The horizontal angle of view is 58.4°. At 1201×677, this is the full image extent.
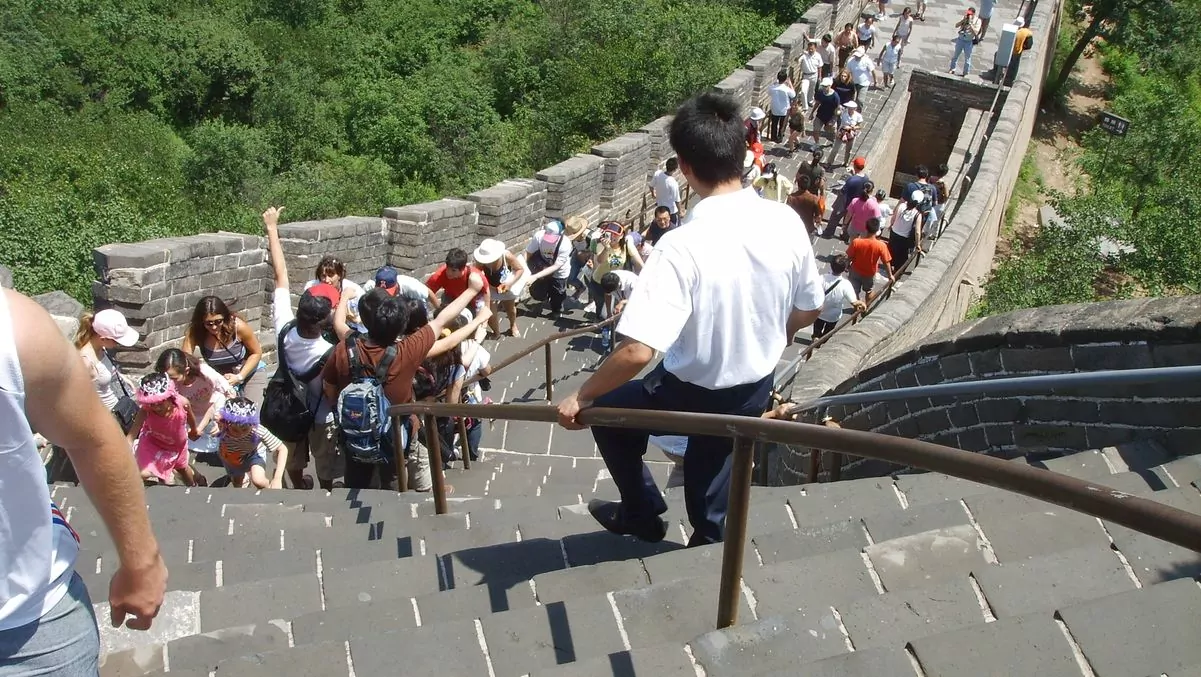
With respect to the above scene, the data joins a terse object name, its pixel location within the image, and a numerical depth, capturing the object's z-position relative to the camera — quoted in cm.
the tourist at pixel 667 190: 1144
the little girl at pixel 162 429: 533
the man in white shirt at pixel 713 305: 279
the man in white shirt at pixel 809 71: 1570
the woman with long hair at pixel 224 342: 605
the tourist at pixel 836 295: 852
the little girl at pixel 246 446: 556
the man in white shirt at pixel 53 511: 175
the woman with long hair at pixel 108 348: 574
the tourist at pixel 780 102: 1497
